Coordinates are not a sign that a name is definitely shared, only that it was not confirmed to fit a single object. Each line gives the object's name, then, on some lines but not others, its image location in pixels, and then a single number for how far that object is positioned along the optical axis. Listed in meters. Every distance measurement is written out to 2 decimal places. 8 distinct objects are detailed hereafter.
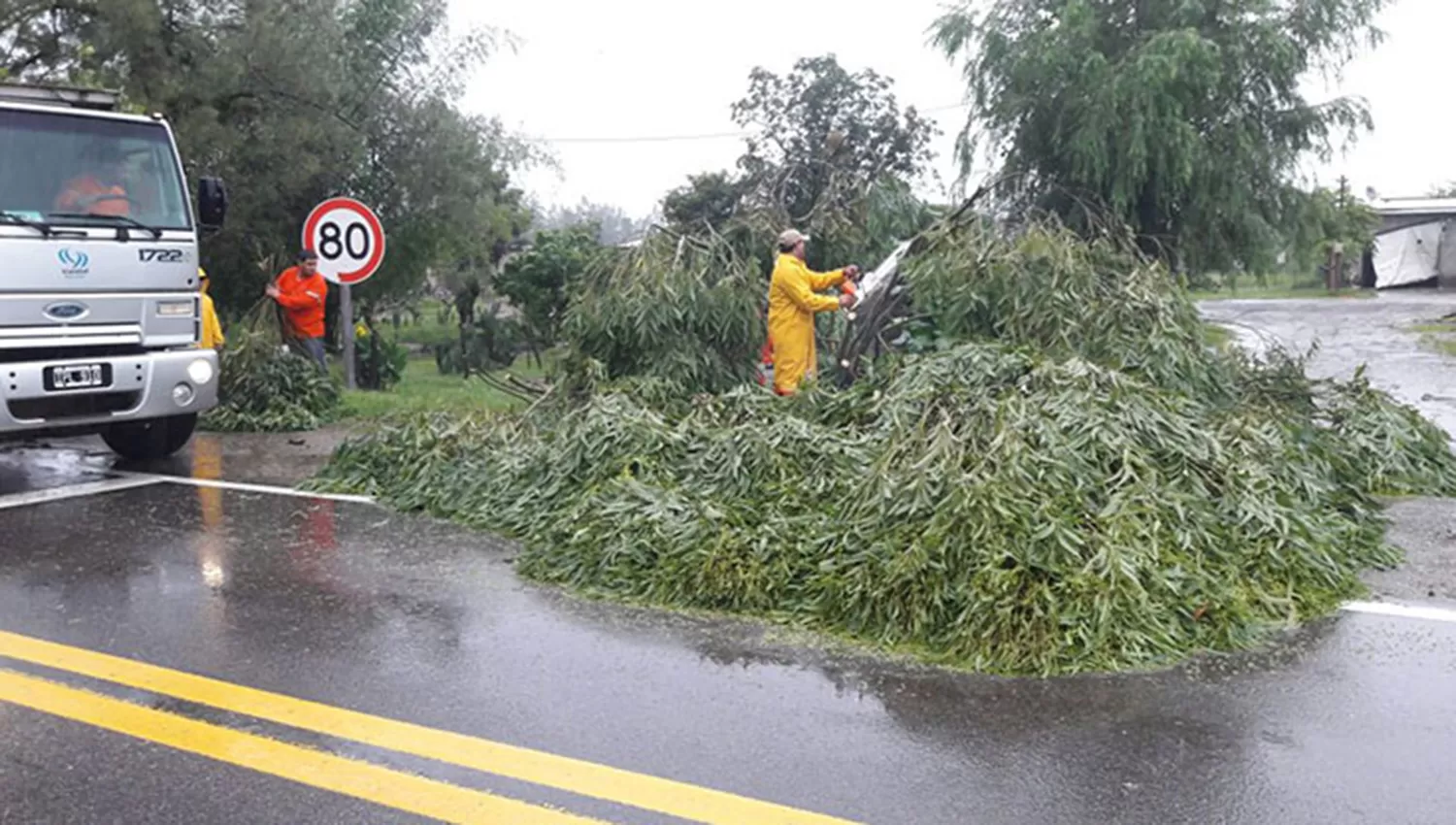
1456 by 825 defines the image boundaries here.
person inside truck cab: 9.28
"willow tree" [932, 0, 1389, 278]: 17.03
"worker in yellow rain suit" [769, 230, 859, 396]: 9.98
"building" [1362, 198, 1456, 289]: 45.66
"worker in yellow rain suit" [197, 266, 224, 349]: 12.23
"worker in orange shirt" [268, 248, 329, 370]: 13.79
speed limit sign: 12.90
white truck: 8.92
